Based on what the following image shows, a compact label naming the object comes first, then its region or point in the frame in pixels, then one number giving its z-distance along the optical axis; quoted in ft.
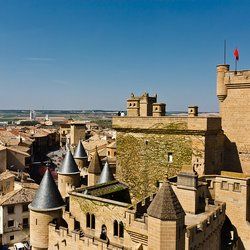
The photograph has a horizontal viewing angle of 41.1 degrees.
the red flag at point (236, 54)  102.70
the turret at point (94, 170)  125.52
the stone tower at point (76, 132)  349.41
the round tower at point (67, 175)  121.19
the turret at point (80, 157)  158.10
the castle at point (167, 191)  64.90
